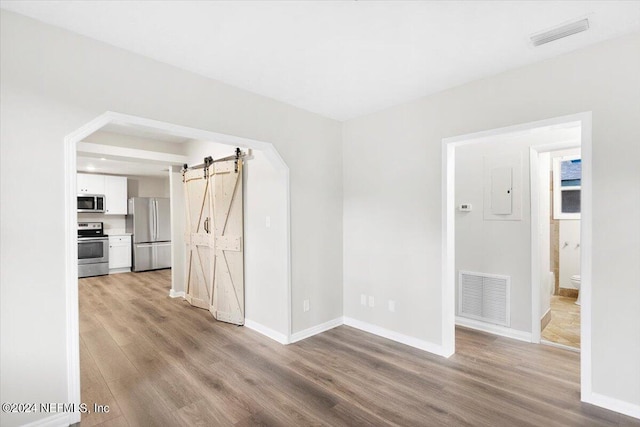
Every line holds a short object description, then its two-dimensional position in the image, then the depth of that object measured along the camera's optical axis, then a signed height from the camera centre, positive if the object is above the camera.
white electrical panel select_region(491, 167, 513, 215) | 3.57 +0.23
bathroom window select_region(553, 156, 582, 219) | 5.10 +0.36
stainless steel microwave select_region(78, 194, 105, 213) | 7.09 +0.19
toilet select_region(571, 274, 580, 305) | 4.77 -1.12
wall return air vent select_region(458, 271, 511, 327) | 3.59 -1.06
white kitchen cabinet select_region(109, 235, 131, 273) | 7.54 -1.05
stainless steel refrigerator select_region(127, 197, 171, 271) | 7.73 -0.53
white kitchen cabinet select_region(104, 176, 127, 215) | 7.58 +0.40
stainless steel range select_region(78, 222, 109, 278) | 7.04 -0.90
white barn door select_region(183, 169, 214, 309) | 4.67 -0.46
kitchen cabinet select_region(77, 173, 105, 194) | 7.20 +0.66
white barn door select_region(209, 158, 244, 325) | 4.10 -0.42
